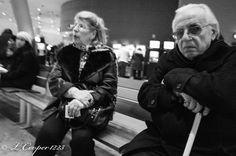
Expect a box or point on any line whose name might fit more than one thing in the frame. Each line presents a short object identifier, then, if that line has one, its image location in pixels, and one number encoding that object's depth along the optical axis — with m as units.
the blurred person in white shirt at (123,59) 11.08
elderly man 1.23
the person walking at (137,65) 10.56
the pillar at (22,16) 8.02
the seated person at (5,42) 4.02
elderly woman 1.90
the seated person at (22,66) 3.56
